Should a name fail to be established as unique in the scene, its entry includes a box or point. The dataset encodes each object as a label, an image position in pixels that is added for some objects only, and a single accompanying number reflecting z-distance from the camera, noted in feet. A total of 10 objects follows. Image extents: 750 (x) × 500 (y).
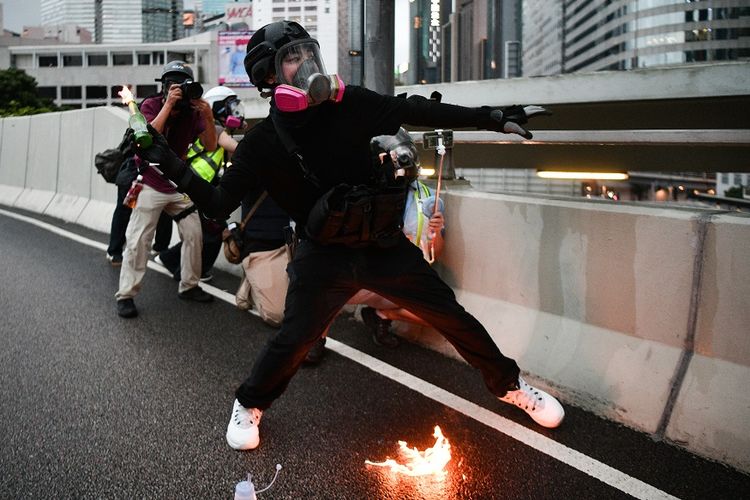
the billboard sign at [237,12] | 614.75
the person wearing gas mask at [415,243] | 15.44
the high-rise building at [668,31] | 441.68
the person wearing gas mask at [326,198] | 10.81
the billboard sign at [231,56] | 386.52
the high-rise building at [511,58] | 613.93
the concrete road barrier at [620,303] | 11.29
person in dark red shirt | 19.13
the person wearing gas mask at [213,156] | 20.79
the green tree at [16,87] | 286.66
